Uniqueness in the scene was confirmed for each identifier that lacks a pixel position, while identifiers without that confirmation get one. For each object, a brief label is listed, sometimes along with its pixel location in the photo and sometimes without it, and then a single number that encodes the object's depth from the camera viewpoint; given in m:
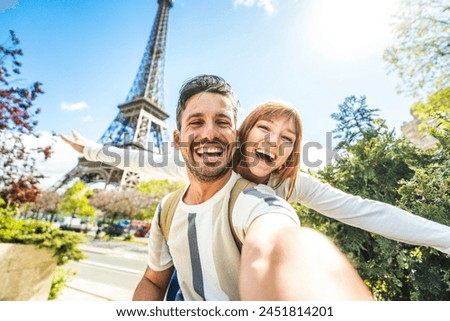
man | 0.62
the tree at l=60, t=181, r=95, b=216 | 22.94
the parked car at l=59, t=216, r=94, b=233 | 25.11
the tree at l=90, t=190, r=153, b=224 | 20.42
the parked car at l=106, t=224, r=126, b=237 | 20.09
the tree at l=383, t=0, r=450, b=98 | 3.09
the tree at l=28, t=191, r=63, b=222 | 22.12
